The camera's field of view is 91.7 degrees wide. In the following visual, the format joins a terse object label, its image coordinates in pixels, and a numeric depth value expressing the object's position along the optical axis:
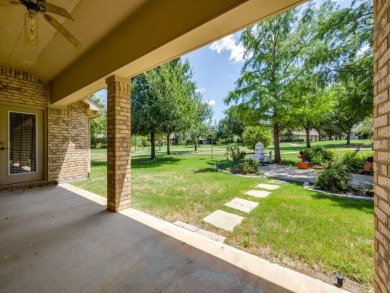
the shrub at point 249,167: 7.57
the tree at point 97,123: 15.81
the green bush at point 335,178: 5.04
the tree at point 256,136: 15.54
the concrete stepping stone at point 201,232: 2.75
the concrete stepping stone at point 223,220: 3.14
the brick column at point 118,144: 3.64
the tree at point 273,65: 9.11
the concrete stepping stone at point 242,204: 3.86
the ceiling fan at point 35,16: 2.27
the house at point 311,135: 56.62
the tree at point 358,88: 5.54
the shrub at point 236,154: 10.12
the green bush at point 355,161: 7.99
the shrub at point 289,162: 10.34
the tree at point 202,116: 19.30
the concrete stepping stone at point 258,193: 4.77
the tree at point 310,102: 8.84
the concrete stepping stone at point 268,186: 5.42
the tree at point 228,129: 38.64
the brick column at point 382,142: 1.23
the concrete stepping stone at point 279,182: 6.15
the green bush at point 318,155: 9.46
